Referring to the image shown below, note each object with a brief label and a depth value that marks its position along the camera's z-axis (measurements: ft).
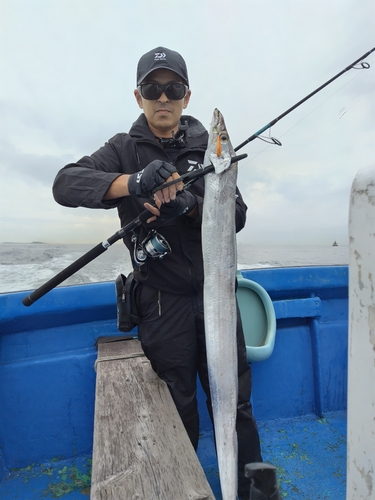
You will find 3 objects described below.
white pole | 2.44
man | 7.06
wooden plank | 4.30
